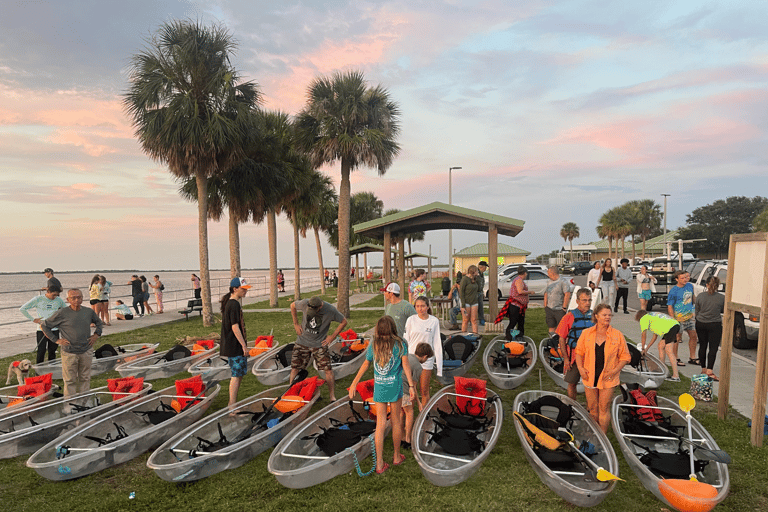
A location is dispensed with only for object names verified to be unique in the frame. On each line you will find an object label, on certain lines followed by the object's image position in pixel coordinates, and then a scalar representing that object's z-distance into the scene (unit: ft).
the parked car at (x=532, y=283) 78.28
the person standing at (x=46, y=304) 28.02
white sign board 19.70
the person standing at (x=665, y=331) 26.16
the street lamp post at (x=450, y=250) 101.04
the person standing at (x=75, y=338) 22.72
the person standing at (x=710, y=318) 25.70
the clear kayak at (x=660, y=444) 14.85
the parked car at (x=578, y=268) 168.65
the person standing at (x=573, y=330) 21.98
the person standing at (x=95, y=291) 54.54
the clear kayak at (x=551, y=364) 27.84
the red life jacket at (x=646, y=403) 20.35
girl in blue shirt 16.72
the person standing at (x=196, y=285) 76.43
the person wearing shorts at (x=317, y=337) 24.59
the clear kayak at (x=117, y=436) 16.97
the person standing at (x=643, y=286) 37.49
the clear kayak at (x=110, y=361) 32.40
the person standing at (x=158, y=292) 72.43
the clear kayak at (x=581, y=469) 14.17
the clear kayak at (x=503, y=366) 27.55
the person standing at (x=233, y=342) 22.80
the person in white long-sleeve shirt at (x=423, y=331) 20.89
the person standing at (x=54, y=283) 28.55
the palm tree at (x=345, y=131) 59.62
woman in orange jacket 18.21
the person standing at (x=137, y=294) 66.39
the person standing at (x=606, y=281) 52.59
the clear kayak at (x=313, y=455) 15.74
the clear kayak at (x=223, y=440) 16.40
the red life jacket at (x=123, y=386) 25.08
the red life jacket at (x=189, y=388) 23.39
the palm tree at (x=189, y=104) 54.08
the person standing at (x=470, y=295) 40.60
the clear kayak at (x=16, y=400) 22.56
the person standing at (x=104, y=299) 55.12
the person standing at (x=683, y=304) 28.50
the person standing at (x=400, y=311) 22.95
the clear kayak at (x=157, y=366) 32.07
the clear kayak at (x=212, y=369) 31.17
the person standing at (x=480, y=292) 43.76
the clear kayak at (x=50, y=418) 19.43
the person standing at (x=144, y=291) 67.94
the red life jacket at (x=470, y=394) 21.71
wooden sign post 18.85
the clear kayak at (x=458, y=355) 29.04
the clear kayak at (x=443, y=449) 15.69
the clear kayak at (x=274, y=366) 29.09
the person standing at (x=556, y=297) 33.22
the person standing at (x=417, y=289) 25.64
